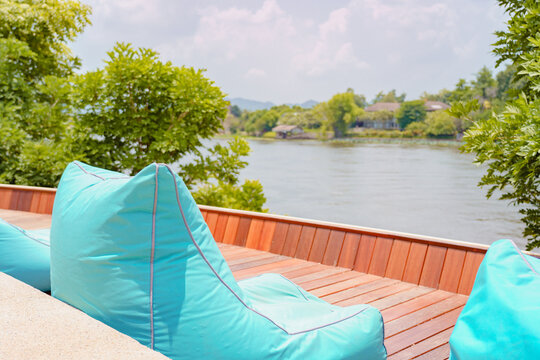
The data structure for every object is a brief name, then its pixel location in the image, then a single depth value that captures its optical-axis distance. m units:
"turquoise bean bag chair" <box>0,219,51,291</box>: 1.72
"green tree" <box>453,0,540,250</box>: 3.02
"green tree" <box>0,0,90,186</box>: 7.30
